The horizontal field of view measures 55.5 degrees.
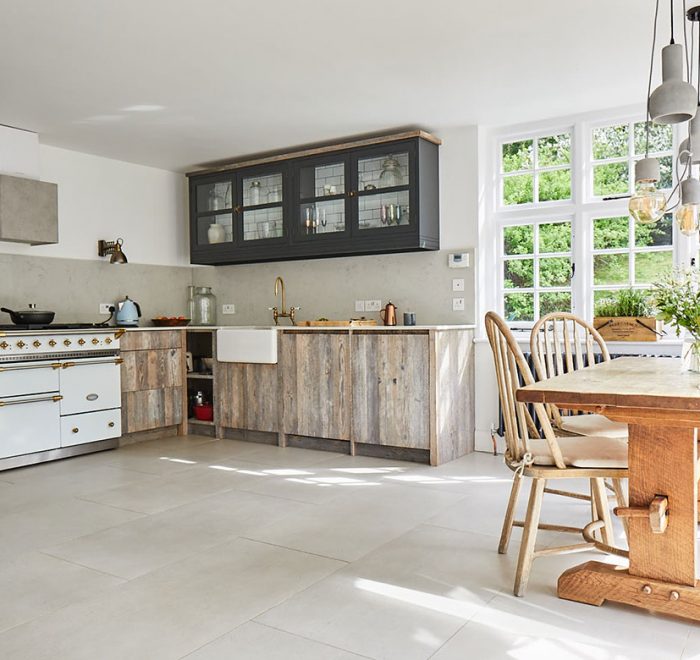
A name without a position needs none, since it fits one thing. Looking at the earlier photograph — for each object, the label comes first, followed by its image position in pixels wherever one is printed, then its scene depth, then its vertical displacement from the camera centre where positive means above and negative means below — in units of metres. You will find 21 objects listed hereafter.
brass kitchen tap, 5.82 +0.03
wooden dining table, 2.07 -0.63
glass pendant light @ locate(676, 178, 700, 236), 2.61 +0.41
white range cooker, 4.47 -0.55
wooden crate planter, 4.25 -0.12
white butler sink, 5.15 -0.25
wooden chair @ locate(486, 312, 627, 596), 2.32 -0.51
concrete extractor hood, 4.81 +0.90
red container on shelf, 5.75 -0.86
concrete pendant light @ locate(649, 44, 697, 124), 2.03 +0.65
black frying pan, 4.71 -0.01
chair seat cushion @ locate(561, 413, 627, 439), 2.89 -0.52
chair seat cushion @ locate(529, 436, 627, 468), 2.32 -0.51
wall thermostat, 5.07 +0.39
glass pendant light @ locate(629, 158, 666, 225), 2.43 +0.41
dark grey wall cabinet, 5.00 +0.89
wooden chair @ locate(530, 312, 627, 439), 2.91 -0.48
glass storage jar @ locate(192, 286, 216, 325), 6.40 +0.06
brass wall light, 5.59 +0.55
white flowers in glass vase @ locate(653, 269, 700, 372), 2.39 +0.00
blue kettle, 5.64 +0.01
